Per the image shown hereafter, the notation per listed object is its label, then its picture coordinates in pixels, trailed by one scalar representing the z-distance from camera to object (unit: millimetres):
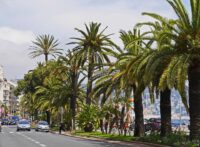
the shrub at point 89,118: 57650
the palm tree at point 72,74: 66938
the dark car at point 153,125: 54500
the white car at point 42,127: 71625
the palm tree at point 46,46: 87500
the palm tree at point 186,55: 27616
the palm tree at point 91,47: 57853
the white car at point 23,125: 70825
